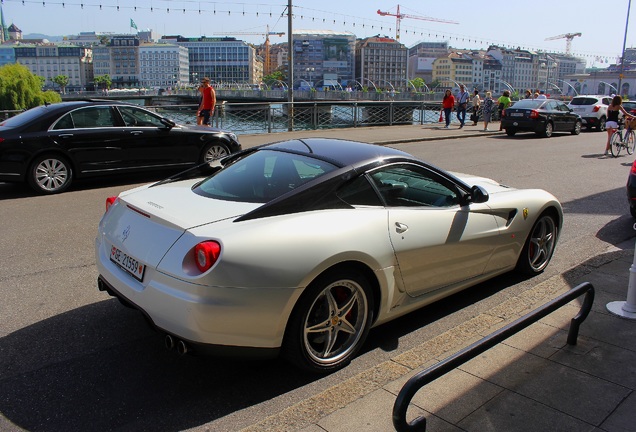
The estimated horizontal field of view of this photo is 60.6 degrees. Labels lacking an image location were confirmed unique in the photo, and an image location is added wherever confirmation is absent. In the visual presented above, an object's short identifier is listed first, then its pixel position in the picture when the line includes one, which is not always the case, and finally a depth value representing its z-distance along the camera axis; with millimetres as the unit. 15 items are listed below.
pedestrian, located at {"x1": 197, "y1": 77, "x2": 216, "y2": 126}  15205
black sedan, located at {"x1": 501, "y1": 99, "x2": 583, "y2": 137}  21297
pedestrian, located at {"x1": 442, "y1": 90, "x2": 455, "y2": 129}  23562
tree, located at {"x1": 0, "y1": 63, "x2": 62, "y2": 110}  75000
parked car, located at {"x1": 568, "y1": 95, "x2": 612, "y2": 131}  26016
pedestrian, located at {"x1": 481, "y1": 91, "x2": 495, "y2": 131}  23305
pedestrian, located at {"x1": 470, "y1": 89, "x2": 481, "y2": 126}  26172
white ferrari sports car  3010
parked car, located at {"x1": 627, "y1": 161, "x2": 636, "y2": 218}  7496
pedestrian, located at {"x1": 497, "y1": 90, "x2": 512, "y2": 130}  25703
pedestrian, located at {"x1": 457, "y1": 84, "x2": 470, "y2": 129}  24828
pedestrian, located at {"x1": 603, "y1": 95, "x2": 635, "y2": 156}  15202
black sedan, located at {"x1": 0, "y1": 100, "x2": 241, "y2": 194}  8953
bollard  4145
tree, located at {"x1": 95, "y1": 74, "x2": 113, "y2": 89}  149750
